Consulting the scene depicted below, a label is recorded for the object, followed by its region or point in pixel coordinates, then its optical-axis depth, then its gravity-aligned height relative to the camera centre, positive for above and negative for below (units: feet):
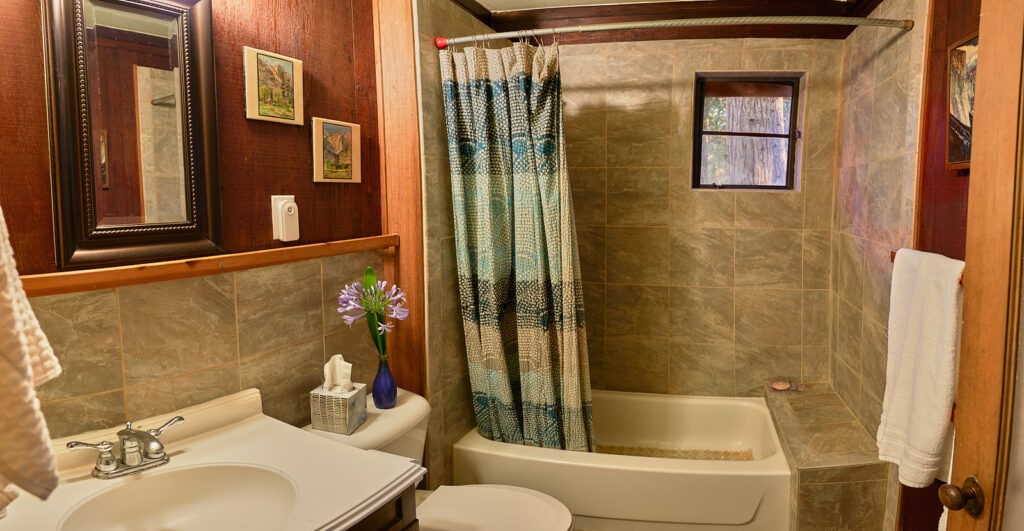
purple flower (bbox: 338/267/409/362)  6.10 -0.95
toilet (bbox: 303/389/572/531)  5.80 -3.12
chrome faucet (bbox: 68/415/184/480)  4.02 -1.68
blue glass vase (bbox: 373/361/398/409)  6.24 -1.86
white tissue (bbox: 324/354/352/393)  5.65 -1.52
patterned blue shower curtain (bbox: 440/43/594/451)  7.22 -0.36
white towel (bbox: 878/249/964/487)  4.35 -1.20
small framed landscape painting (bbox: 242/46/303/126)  5.24 +1.18
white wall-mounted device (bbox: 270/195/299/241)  5.57 -0.02
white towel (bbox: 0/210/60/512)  1.92 -0.66
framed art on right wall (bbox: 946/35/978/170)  5.21 +1.01
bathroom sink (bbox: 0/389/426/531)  3.69 -1.85
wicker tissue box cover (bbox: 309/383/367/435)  5.49 -1.84
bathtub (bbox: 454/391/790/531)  7.20 -3.38
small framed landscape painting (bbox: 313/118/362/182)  5.98 +0.66
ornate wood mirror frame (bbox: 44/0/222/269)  3.99 +0.60
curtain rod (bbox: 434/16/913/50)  6.30 +2.11
